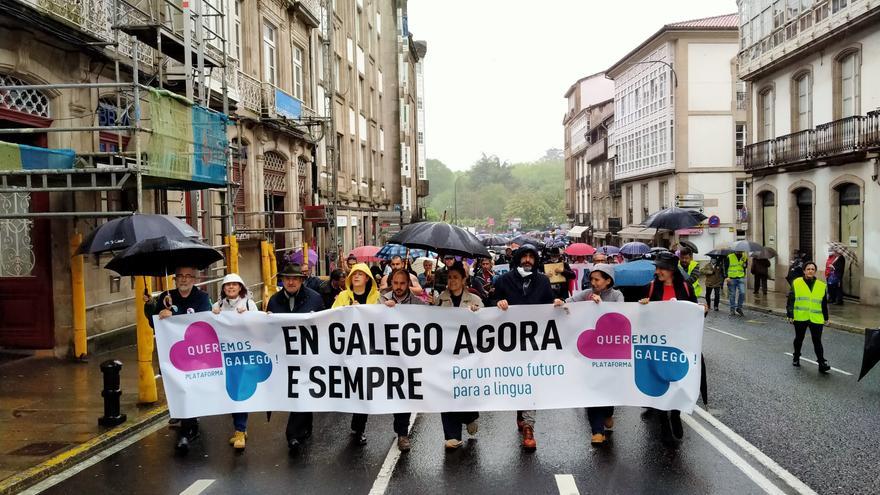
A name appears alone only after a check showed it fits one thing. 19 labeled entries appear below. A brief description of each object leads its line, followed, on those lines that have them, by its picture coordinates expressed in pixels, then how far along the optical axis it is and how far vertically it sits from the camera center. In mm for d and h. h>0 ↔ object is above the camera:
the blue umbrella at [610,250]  21233 -810
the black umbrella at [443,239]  7715 -130
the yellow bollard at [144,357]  8883 -1551
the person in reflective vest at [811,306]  10945 -1322
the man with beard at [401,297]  7109 -700
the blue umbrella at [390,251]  15266 -488
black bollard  7938 -1770
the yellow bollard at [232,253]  13797 -418
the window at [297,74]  25391 +5598
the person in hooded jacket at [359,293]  7414 -668
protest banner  7078 -1300
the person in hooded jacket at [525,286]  7234 -618
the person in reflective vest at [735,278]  19781 -1571
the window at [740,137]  44500 +5214
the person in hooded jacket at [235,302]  7234 -723
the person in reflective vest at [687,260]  14666 -781
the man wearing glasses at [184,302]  7359 -714
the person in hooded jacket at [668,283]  7652 -650
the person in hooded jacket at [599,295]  7227 -726
